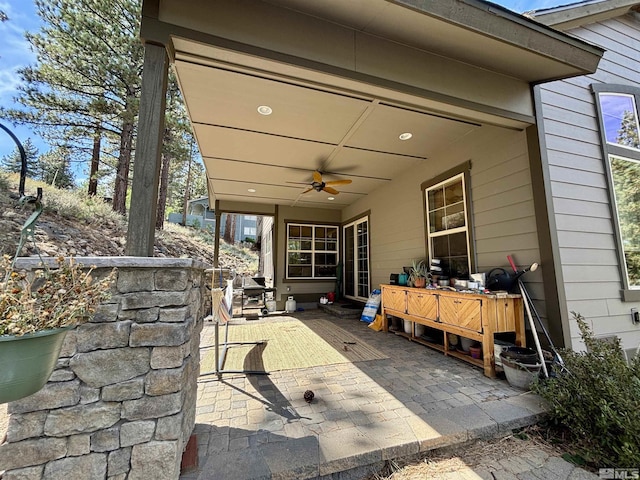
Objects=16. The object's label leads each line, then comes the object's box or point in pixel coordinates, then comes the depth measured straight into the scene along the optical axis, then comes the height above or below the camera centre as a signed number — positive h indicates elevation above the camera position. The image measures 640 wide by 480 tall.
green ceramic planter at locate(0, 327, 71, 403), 0.90 -0.32
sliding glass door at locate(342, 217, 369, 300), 7.14 +0.36
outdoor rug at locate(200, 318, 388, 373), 3.39 -1.14
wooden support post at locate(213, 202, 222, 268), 7.25 +0.91
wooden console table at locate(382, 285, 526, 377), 2.91 -0.54
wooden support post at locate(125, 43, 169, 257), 1.79 +0.82
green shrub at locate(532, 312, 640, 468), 1.70 -0.94
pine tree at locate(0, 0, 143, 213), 7.46 +6.01
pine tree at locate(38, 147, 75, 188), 9.37 +4.11
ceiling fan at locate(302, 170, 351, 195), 5.06 +1.70
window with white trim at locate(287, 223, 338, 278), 8.16 +0.66
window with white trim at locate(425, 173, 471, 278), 3.99 +0.74
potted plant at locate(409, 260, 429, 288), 4.18 -0.06
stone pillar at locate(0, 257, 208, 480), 1.36 -0.65
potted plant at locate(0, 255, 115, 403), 0.91 -0.17
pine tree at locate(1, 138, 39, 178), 12.30 +6.09
